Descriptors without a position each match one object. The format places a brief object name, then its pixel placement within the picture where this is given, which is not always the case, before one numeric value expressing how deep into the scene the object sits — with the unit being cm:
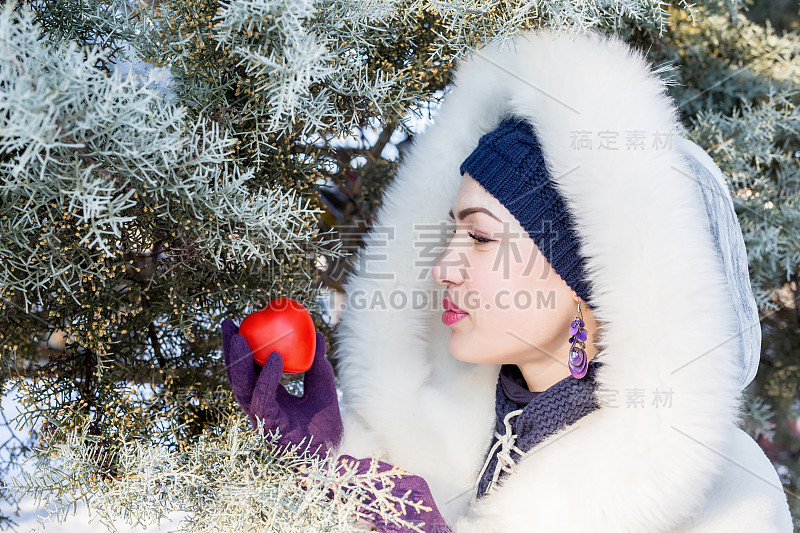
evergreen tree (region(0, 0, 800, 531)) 76
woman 86
